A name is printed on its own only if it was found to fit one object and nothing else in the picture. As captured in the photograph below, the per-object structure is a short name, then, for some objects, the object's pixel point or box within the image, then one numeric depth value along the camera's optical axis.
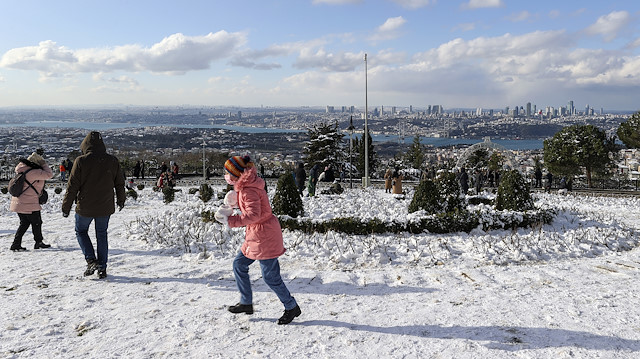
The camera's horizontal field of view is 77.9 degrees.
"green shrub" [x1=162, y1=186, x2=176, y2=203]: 14.23
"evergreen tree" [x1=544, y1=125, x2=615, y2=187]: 27.09
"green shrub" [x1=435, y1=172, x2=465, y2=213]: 9.30
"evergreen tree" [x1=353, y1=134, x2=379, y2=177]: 39.38
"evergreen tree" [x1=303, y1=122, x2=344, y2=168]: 35.06
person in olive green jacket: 4.66
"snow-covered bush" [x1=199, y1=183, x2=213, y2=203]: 13.23
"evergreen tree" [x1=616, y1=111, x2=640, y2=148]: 26.83
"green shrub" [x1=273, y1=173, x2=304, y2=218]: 8.93
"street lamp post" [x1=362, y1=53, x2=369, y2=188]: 21.18
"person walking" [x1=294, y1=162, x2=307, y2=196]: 13.59
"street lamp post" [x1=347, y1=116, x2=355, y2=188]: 22.09
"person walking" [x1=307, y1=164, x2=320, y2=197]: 13.89
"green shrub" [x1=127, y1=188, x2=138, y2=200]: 14.50
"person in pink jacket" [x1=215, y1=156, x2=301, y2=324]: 3.53
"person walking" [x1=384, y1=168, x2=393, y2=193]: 17.25
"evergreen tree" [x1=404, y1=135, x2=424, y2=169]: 44.94
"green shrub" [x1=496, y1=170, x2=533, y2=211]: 9.50
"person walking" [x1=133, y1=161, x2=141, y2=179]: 26.90
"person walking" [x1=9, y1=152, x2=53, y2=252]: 6.20
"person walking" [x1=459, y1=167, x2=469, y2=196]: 16.90
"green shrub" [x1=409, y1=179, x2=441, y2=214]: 9.28
